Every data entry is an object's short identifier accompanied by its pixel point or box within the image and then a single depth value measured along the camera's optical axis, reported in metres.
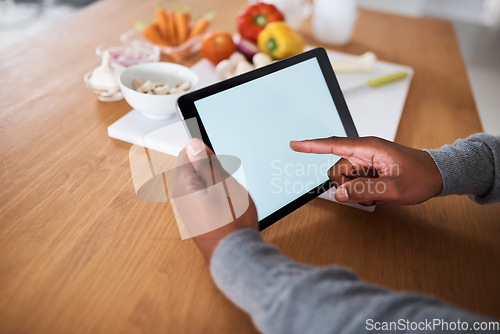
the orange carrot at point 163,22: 1.04
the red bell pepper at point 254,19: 1.12
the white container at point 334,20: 1.20
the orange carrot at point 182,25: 1.06
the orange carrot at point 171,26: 1.06
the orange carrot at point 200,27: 1.07
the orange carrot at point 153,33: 1.03
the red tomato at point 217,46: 1.01
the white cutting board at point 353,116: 0.74
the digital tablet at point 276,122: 0.55
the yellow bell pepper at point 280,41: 1.01
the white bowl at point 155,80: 0.75
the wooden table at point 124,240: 0.46
